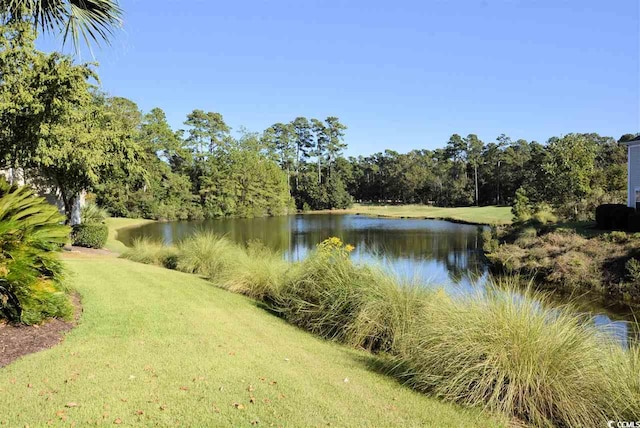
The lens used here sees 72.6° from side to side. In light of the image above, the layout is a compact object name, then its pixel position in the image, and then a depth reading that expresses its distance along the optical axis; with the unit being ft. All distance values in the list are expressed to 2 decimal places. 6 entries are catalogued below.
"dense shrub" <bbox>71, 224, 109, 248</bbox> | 58.03
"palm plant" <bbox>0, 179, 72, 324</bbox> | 15.87
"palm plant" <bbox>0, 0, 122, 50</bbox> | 21.07
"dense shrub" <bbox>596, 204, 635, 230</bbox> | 62.13
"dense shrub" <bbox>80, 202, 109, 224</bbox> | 72.84
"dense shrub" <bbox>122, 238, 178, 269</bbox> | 44.06
